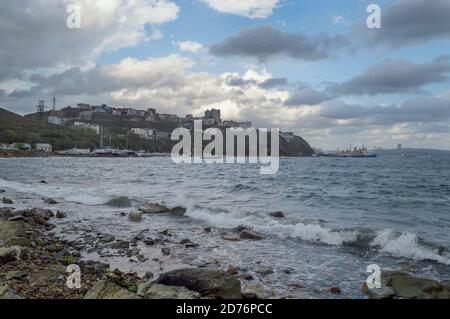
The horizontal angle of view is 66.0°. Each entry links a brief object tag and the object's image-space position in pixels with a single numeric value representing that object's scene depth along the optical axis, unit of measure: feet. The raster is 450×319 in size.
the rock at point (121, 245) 47.01
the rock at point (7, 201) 85.39
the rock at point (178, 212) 77.11
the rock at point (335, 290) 31.91
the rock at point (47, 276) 30.66
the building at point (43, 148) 508.69
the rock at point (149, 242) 49.26
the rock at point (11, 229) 47.44
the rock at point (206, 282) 29.25
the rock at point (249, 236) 54.39
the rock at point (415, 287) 29.27
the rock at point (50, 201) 89.40
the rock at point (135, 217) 68.53
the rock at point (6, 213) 64.23
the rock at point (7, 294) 24.25
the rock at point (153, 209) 79.00
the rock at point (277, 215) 72.90
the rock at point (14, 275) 31.09
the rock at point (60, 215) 69.87
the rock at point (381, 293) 29.96
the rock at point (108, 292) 25.46
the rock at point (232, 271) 36.44
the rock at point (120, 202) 89.50
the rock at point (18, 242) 42.87
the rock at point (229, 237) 53.47
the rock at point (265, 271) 36.83
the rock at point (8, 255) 35.96
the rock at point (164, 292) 26.71
